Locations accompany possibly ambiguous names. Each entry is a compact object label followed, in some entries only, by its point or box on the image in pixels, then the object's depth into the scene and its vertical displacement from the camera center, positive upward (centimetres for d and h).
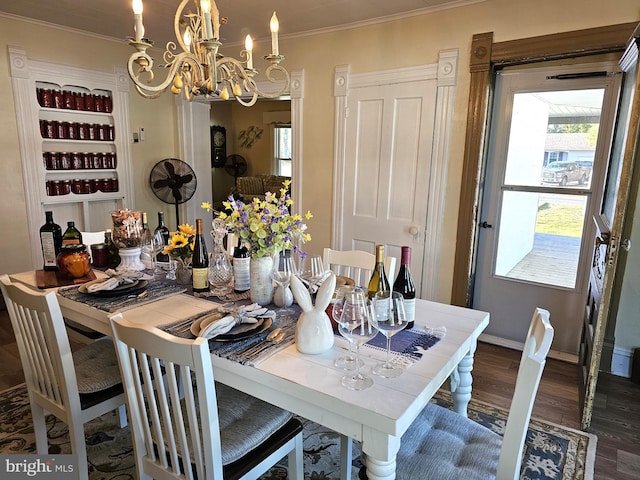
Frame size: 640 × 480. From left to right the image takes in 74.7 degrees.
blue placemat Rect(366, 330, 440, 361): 145 -64
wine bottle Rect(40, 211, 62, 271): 226 -46
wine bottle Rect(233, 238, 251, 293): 193 -49
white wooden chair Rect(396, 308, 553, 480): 121 -93
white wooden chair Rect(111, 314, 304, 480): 120 -91
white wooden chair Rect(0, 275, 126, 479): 156 -93
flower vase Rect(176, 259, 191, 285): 216 -58
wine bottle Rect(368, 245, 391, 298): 165 -48
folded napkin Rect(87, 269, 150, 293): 196 -59
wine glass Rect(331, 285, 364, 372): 134 -64
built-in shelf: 367 +15
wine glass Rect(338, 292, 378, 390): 131 -49
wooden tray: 213 -63
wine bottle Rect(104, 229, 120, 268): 250 -57
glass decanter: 199 -51
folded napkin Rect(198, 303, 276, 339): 147 -59
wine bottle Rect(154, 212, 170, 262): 245 -47
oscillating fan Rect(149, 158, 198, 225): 452 -22
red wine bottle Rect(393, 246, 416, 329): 160 -49
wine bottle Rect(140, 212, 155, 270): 239 -52
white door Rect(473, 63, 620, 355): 281 -19
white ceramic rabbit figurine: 140 -53
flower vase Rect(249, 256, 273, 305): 179 -51
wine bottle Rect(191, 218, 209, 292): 201 -51
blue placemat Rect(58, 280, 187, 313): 184 -64
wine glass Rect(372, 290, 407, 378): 132 -50
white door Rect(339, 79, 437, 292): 328 -1
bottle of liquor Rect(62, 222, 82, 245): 230 -43
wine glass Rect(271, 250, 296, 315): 183 -50
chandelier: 166 +45
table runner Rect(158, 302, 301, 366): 138 -63
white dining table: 113 -64
